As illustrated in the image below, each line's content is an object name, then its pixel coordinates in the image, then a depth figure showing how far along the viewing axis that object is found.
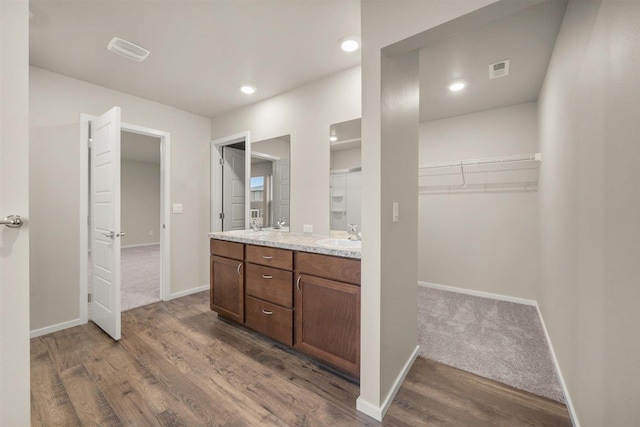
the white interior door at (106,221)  2.42
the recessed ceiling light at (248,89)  2.98
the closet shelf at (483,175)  3.27
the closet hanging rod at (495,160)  3.06
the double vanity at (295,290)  1.79
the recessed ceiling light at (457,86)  2.76
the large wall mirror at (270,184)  3.10
